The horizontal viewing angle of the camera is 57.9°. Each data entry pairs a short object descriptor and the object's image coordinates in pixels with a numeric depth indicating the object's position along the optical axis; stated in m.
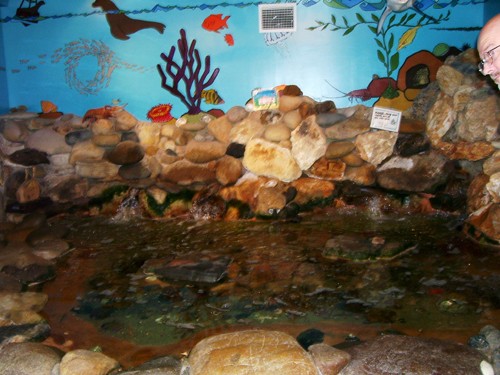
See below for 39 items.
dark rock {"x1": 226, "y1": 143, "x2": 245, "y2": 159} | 6.81
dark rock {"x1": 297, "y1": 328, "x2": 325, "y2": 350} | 3.23
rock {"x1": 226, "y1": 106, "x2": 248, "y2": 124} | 6.88
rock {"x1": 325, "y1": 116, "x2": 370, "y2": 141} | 6.55
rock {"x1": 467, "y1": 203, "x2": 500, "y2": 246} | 4.88
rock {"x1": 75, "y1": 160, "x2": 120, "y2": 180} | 7.02
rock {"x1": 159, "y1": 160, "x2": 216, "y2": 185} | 6.87
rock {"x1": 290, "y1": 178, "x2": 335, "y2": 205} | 6.45
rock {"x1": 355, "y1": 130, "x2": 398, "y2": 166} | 6.46
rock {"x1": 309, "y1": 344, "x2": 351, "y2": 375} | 2.76
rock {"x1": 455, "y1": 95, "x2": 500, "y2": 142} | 5.69
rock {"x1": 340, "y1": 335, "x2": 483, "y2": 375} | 2.67
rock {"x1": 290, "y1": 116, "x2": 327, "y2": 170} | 6.61
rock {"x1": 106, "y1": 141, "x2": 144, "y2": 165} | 6.96
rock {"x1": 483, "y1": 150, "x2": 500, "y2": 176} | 5.53
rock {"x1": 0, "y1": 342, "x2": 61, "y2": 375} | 2.92
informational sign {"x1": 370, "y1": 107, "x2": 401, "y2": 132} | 6.54
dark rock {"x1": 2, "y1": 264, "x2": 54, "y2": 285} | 4.56
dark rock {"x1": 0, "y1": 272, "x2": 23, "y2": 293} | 4.30
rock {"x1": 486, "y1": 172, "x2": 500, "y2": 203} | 5.33
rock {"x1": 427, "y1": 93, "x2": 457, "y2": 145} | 6.14
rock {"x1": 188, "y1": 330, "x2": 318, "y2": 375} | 2.72
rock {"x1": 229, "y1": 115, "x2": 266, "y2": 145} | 6.83
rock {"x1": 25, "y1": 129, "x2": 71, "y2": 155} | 7.05
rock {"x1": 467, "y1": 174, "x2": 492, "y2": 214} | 5.49
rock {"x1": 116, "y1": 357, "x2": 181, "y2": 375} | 2.81
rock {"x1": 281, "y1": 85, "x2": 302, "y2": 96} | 6.79
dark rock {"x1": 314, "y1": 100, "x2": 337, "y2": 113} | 6.71
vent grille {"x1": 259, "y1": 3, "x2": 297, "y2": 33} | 6.55
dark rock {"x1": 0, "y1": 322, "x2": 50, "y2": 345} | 3.41
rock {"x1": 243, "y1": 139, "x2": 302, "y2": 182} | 6.65
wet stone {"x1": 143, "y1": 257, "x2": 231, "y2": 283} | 4.38
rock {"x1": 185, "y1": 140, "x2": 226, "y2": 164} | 6.86
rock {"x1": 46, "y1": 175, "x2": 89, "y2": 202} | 6.98
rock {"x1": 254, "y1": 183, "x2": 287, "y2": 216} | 6.32
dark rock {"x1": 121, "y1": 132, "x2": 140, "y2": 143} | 7.06
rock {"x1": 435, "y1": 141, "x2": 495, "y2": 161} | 5.73
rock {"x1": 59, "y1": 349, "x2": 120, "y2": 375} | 2.88
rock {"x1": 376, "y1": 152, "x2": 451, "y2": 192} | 6.16
